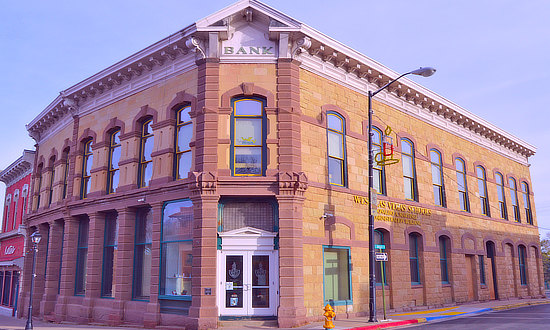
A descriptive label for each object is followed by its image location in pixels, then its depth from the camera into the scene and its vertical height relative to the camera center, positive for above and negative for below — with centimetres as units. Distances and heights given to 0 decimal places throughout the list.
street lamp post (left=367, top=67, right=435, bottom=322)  1522 +31
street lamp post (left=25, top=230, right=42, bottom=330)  1623 -162
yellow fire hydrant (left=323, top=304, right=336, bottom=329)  1238 -139
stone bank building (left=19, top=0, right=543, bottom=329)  1524 +312
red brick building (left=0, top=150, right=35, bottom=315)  2916 +289
